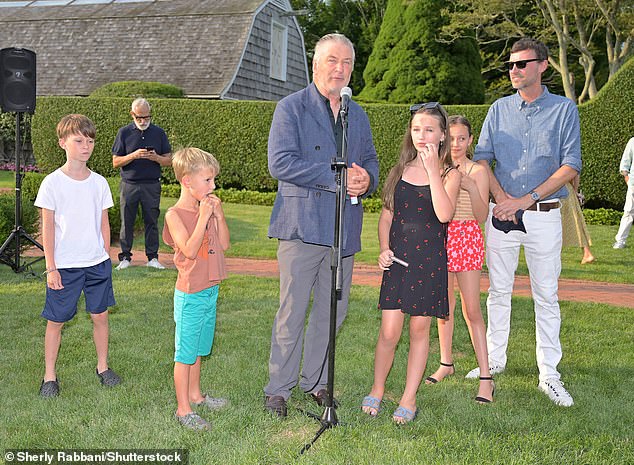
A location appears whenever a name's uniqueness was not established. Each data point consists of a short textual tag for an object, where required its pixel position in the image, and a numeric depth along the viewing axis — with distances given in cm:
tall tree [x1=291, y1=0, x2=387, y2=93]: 3669
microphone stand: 370
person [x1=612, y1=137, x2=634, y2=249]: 1125
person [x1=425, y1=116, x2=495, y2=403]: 467
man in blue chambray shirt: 470
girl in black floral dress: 417
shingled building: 2086
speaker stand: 866
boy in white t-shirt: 461
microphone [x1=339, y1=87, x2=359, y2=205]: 361
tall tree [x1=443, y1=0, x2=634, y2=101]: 2203
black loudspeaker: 930
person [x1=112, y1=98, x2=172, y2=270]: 898
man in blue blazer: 412
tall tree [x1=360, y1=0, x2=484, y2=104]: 2399
